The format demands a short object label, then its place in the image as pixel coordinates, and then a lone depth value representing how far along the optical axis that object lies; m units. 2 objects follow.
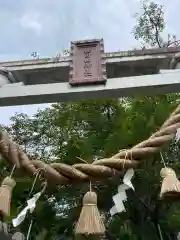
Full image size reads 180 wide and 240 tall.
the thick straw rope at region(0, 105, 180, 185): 1.32
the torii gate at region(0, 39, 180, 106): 1.57
